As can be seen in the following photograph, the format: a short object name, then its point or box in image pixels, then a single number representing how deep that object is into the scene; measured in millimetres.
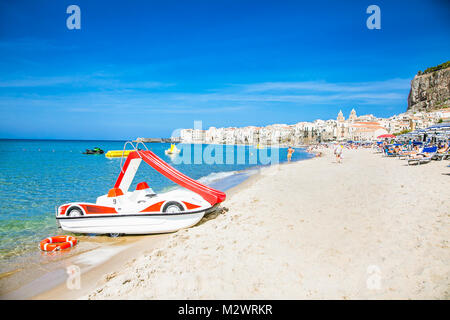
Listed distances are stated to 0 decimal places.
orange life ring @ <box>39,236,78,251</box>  6142
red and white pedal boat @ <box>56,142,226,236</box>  6523
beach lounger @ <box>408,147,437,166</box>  15066
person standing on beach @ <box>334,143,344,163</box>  21575
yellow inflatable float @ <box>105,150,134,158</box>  47125
